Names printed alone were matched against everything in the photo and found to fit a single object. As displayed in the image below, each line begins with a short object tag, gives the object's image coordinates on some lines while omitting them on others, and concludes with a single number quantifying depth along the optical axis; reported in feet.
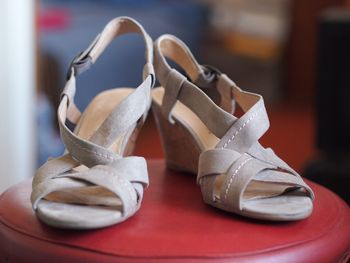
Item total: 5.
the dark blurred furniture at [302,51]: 8.98
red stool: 1.94
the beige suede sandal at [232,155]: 2.16
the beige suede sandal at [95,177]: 2.05
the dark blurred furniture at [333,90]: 4.65
